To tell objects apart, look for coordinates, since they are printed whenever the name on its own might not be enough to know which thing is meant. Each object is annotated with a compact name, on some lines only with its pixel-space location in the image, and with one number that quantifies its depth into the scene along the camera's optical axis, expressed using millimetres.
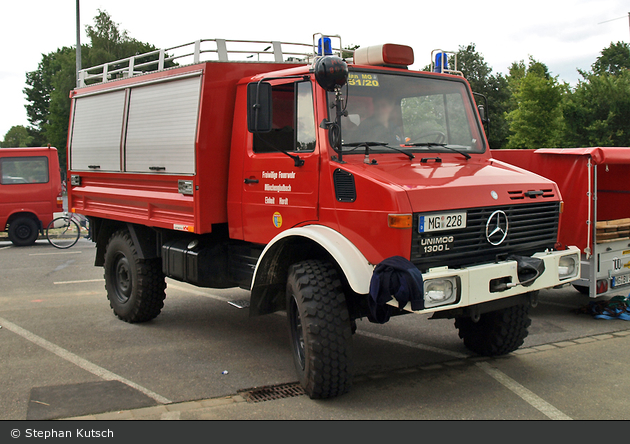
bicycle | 15656
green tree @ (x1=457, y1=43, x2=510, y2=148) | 49750
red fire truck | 4301
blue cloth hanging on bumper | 3963
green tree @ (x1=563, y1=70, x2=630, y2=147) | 27375
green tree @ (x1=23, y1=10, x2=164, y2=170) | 45656
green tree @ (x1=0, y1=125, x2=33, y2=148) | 109750
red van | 15609
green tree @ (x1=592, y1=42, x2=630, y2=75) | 66625
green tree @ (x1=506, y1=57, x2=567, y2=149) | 35625
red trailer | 6676
